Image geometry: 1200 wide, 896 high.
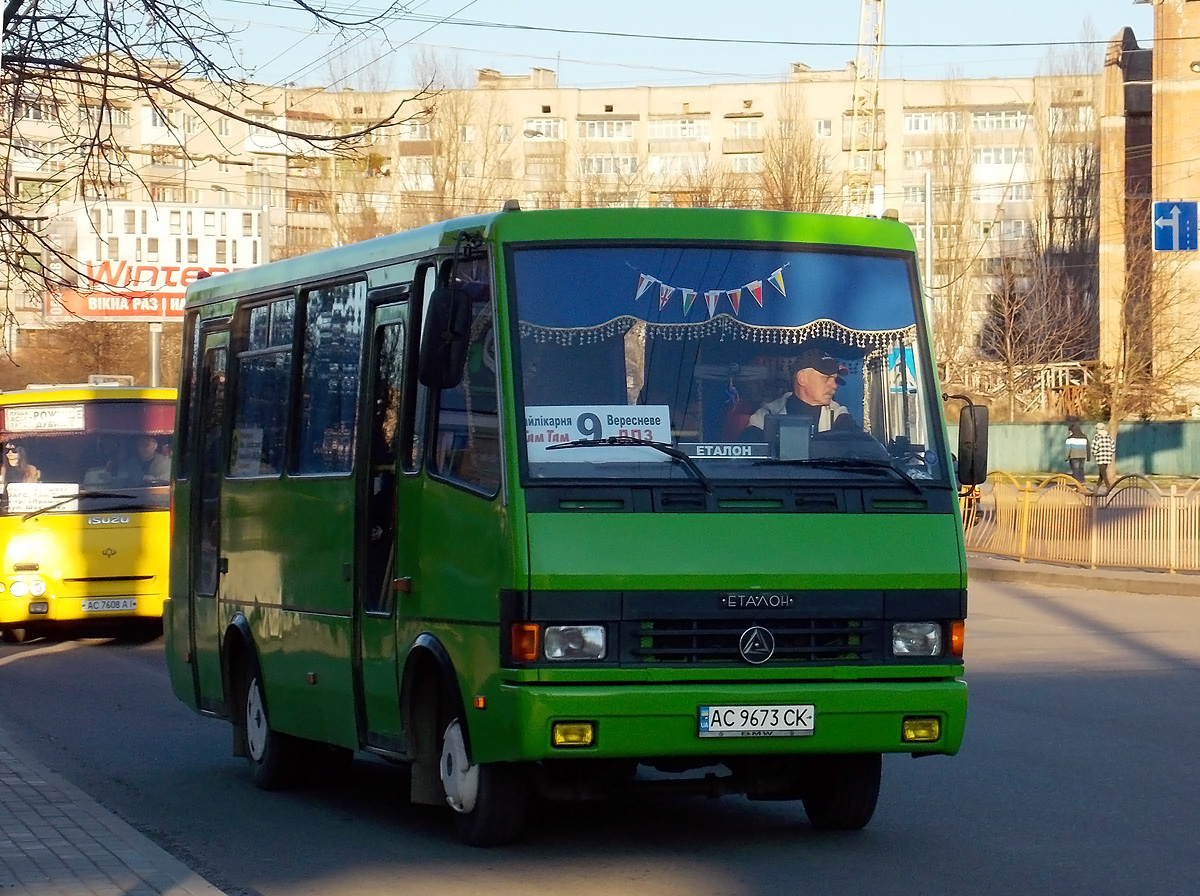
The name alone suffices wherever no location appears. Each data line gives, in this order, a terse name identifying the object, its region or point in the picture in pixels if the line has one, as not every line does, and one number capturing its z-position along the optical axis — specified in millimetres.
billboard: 52438
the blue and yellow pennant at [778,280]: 8227
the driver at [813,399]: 7992
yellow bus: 20453
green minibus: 7508
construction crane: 75562
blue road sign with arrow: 31359
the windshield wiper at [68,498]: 20453
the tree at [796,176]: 65400
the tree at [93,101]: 11258
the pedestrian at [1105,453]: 52794
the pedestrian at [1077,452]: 45562
